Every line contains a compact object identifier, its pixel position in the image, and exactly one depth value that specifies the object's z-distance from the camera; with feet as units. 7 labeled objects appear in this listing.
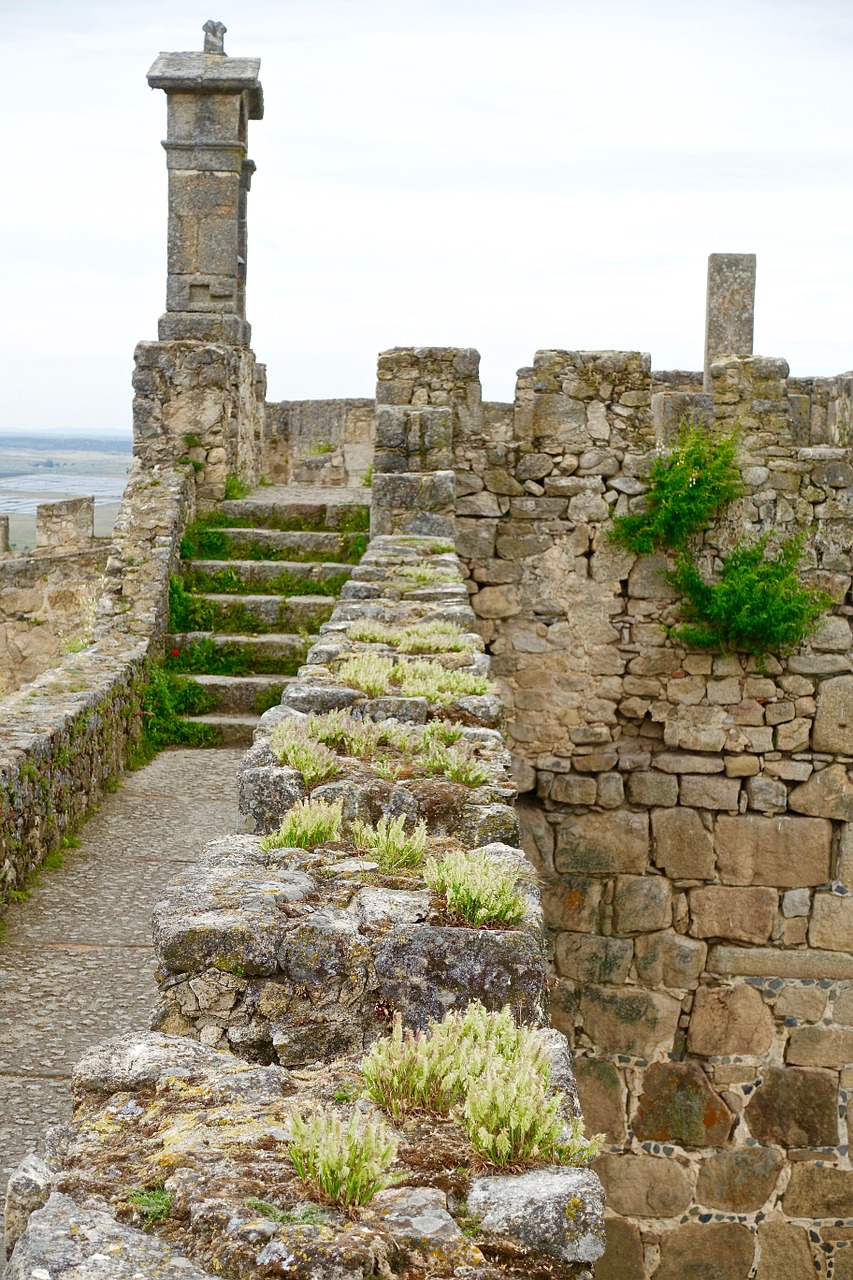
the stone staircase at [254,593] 26.53
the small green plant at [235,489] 32.63
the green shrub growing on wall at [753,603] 30.86
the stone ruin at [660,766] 31.37
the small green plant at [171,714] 25.17
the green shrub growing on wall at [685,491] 30.94
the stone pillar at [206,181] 34.99
